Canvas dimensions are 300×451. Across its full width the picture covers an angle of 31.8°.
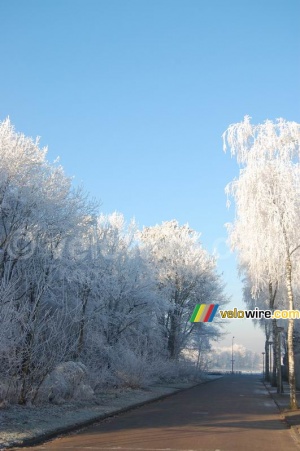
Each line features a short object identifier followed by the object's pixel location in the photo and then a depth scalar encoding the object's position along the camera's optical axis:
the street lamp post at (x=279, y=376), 30.08
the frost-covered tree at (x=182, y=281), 49.66
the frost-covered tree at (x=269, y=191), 21.25
